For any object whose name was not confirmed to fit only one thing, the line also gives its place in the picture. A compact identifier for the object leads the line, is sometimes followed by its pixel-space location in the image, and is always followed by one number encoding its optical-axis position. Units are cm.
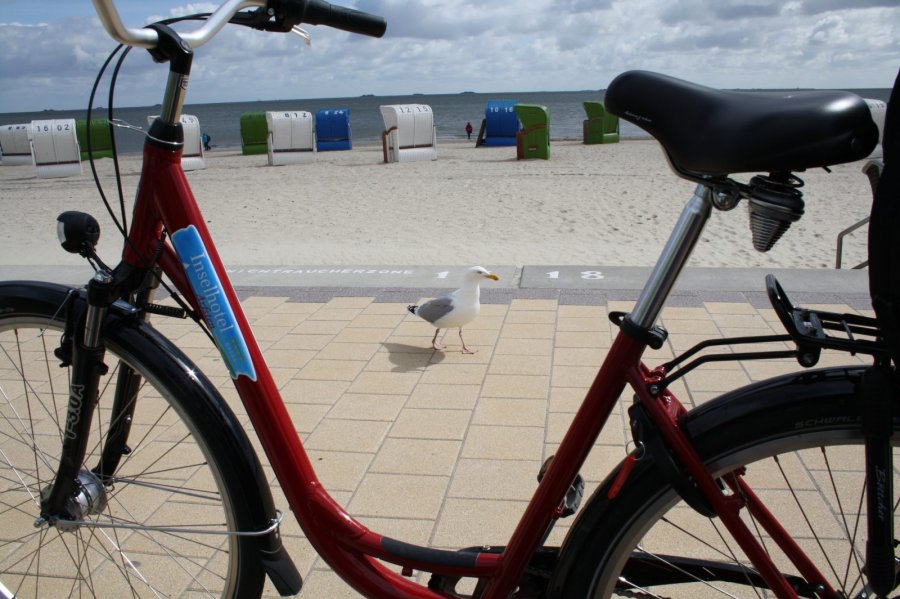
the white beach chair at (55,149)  1905
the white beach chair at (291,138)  2042
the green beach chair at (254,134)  2542
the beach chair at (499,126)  2597
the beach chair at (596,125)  2541
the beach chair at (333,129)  2736
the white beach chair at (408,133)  1962
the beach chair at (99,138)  2630
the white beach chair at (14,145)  2253
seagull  461
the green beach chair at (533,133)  1905
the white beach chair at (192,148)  1931
